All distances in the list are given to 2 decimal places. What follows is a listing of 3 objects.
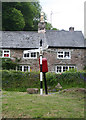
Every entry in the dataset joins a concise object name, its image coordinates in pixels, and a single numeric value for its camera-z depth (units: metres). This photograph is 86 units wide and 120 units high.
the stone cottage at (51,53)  25.91
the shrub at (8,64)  24.22
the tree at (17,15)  33.37
